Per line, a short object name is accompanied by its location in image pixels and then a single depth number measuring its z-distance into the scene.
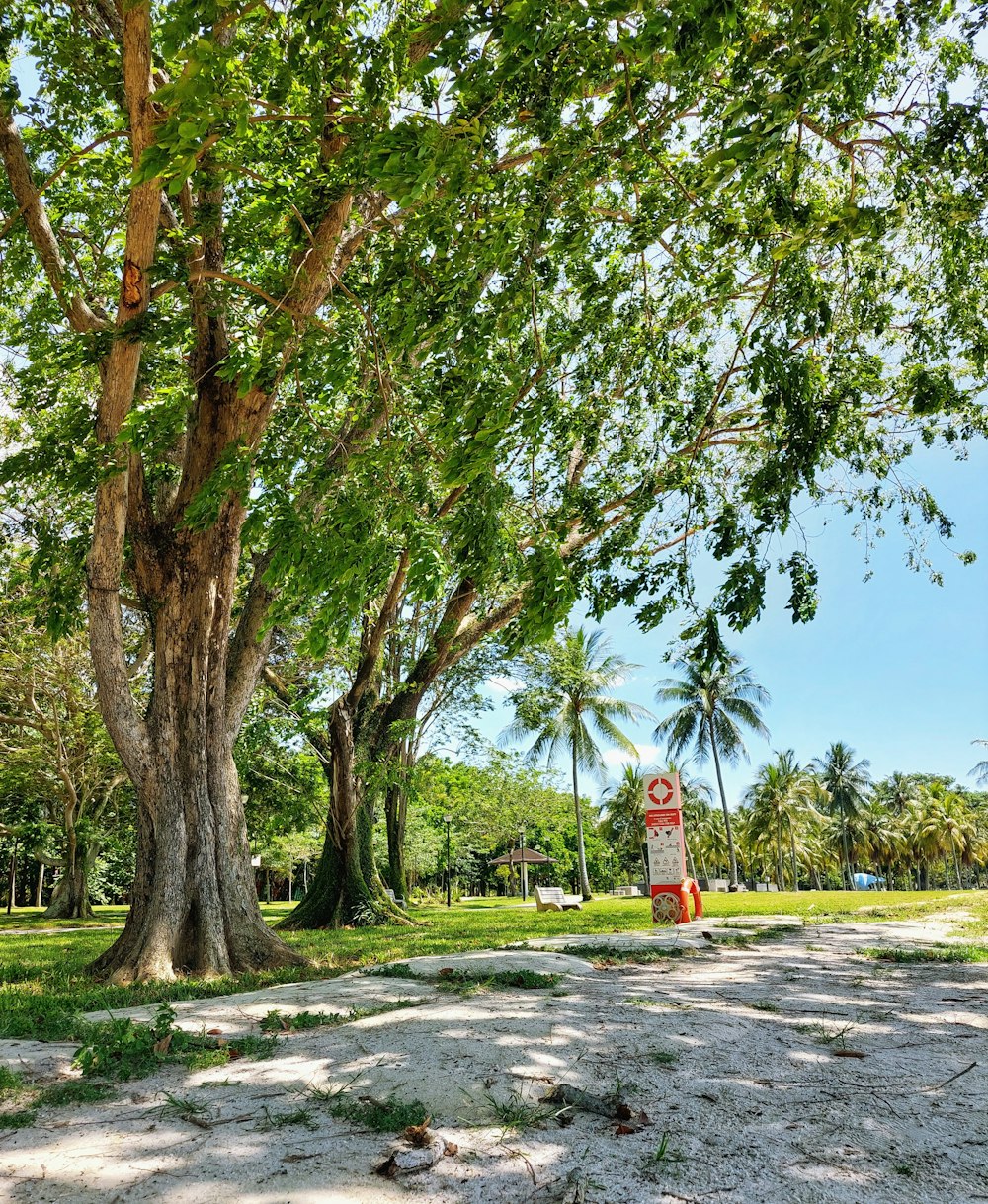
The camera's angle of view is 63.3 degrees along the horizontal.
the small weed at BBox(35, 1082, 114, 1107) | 3.25
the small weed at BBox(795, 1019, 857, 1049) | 4.20
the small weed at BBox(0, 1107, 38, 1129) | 2.98
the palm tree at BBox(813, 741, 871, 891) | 60.31
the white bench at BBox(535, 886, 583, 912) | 20.67
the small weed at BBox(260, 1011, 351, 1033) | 4.61
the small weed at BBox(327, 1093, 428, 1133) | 2.94
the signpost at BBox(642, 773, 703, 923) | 12.00
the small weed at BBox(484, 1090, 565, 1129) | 2.96
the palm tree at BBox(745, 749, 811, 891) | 54.16
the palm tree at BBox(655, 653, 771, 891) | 42.41
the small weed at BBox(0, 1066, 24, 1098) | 3.35
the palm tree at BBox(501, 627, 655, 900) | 32.84
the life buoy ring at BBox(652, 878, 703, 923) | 12.35
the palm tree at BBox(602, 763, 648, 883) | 48.11
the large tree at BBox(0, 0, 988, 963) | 4.30
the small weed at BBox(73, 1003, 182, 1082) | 3.62
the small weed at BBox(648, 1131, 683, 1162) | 2.66
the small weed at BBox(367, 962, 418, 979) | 6.78
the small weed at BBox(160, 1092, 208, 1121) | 3.06
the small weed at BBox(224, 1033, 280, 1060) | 3.99
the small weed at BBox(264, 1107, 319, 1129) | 2.95
